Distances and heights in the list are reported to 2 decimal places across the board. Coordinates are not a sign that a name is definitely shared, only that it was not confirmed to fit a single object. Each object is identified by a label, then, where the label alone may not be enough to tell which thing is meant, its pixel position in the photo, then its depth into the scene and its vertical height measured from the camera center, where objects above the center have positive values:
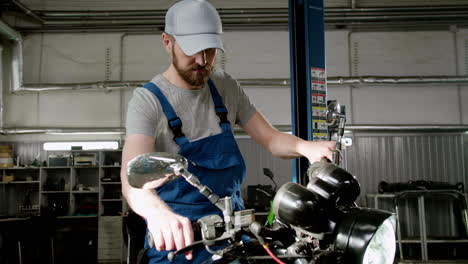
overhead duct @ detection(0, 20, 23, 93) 8.87 +2.15
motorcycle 0.83 -0.16
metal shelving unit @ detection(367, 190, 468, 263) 7.26 -1.46
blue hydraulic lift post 3.41 +0.74
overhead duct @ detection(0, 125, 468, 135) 8.50 +0.52
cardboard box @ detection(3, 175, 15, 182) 8.41 -0.50
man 1.33 +0.12
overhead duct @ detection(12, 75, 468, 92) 8.43 +1.55
